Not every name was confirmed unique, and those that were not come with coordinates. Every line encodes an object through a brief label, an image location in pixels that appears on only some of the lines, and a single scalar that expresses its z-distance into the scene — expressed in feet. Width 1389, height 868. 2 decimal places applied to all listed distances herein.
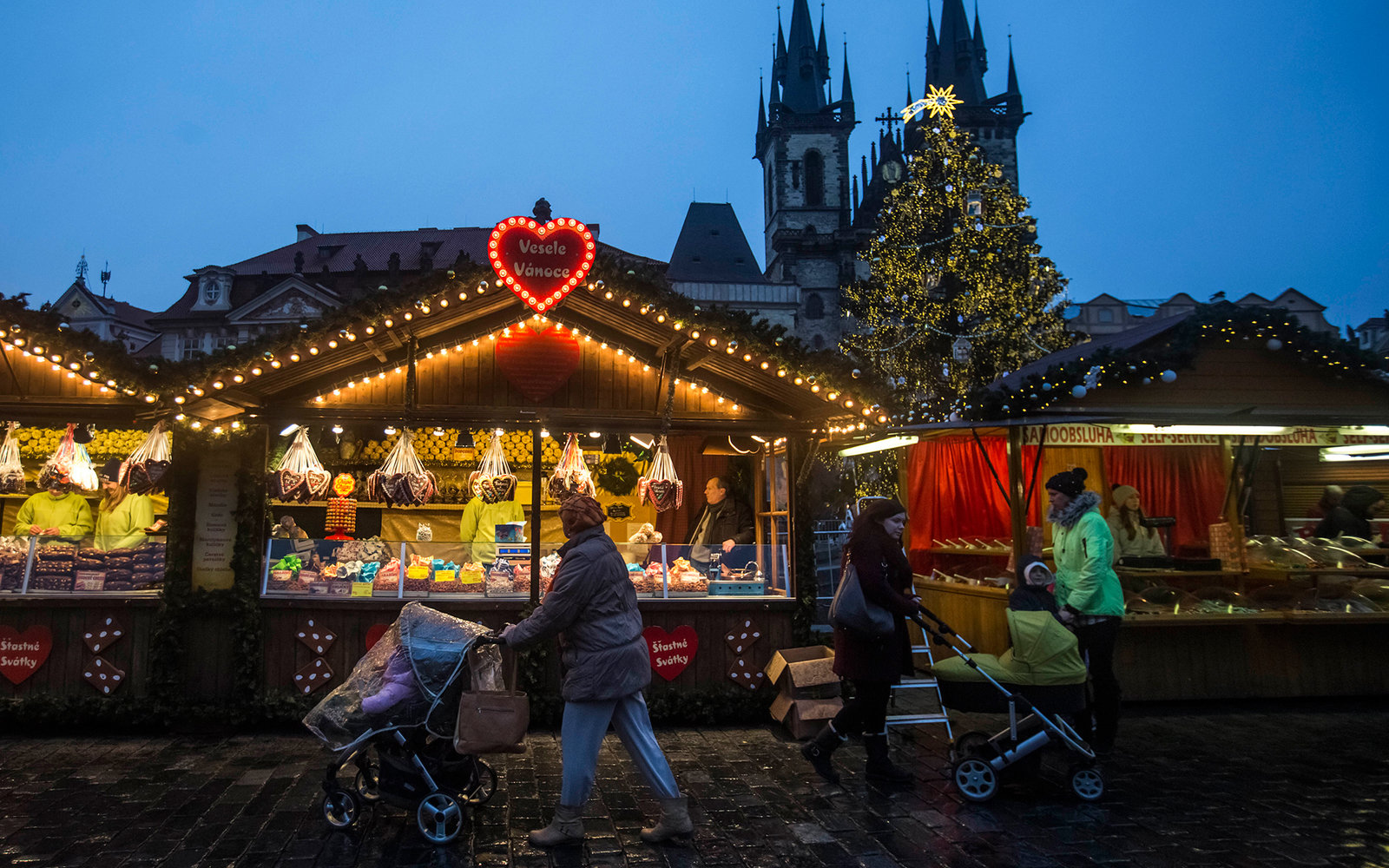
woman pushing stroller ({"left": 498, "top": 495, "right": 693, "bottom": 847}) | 13.92
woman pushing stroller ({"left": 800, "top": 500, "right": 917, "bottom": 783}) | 17.80
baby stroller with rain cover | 14.33
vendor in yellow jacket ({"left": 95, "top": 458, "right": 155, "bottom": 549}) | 24.40
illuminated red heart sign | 20.33
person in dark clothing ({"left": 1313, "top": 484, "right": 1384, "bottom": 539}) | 28.63
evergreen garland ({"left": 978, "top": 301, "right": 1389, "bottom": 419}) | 25.07
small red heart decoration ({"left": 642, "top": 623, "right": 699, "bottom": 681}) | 23.39
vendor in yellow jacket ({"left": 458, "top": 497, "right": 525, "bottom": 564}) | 27.45
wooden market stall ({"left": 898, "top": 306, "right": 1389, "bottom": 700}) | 25.31
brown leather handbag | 13.88
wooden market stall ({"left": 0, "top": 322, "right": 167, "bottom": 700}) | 21.45
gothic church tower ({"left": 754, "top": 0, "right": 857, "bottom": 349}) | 192.54
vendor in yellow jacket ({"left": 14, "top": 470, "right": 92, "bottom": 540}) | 26.16
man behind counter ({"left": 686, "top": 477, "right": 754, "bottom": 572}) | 28.25
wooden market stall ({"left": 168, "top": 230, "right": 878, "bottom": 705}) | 21.68
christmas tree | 65.16
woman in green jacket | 19.11
